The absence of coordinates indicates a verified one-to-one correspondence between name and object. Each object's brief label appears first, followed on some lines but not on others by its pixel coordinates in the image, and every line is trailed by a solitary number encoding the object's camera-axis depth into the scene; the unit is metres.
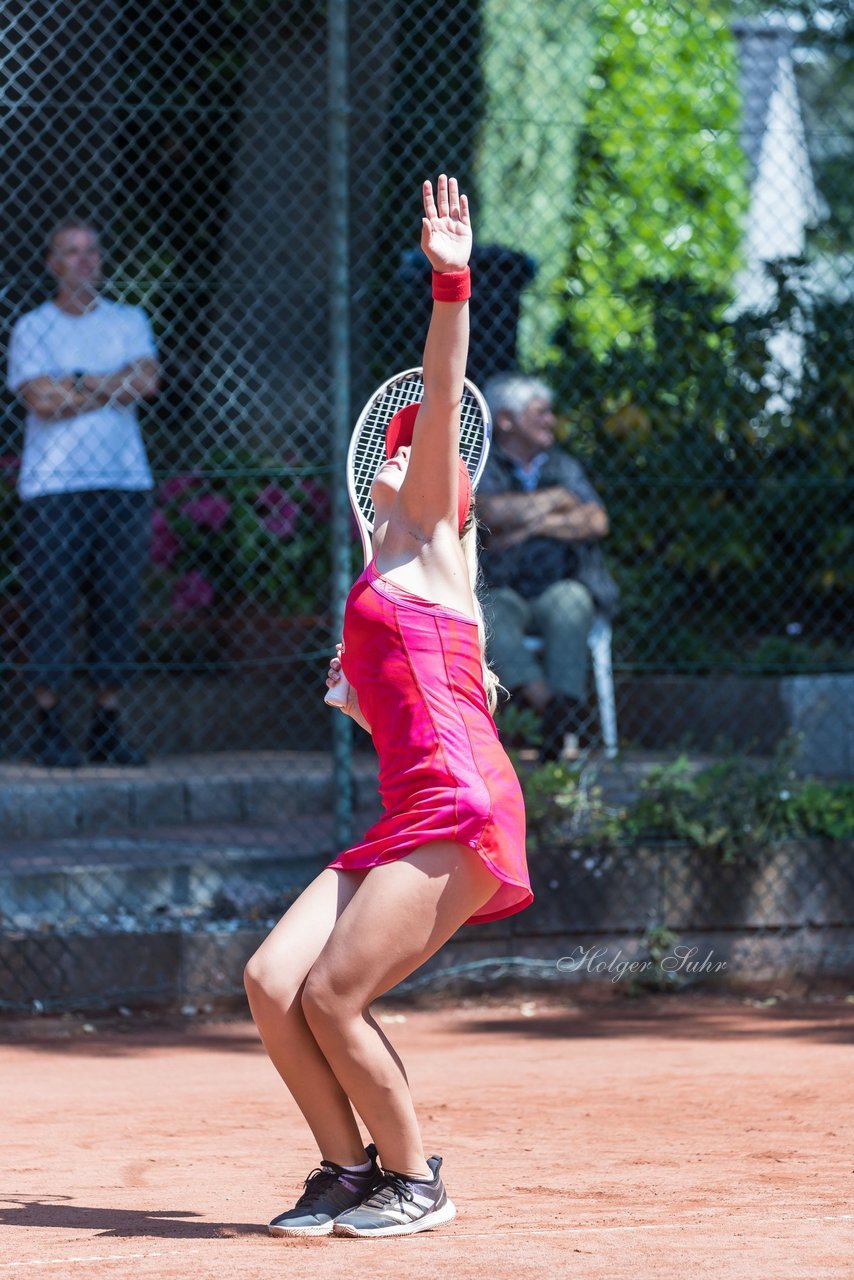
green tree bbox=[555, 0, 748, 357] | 20.67
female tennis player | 7.04
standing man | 14.34
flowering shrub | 16.83
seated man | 14.53
